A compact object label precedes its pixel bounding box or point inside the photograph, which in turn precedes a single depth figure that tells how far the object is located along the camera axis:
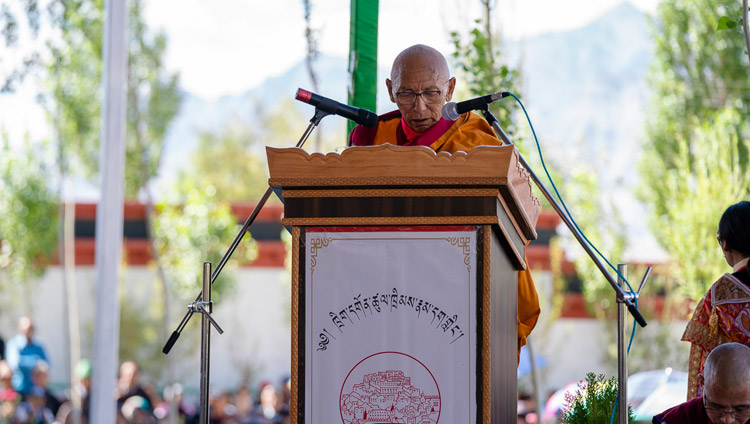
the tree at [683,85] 31.62
